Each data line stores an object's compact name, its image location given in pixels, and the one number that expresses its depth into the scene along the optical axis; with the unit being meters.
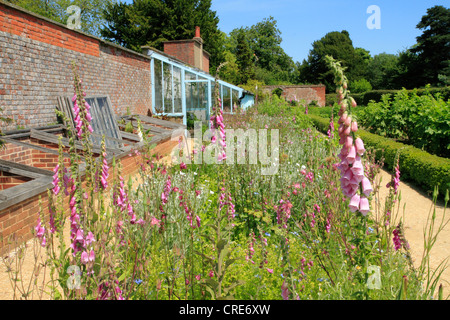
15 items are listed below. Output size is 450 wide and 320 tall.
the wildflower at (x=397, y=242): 2.29
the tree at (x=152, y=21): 27.36
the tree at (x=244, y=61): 43.88
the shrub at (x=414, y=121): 8.28
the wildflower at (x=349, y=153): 1.65
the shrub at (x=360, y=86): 47.17
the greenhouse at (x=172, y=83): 14.58
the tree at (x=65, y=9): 35.19
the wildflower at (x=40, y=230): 2.04
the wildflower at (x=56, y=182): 1.89
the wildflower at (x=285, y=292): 1.55
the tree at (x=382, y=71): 40.53
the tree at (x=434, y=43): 33.69
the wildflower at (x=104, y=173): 2.08
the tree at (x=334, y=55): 51.62
